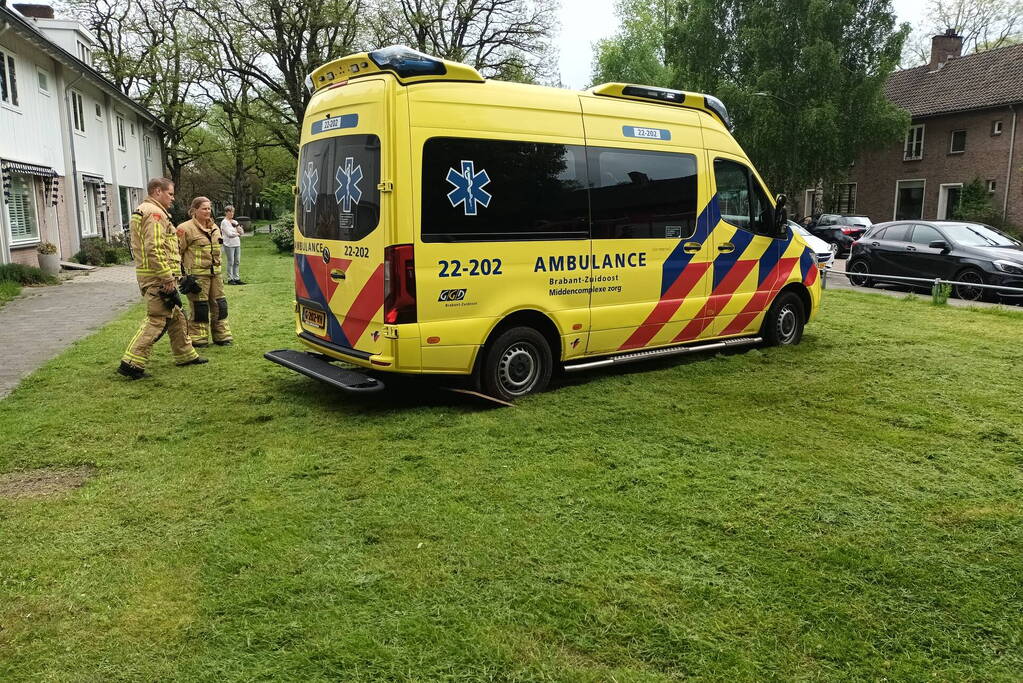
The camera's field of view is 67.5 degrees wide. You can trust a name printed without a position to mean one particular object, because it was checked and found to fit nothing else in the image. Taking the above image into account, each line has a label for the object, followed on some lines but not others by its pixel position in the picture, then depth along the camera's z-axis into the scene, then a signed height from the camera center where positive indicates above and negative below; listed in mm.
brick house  31062 +3312
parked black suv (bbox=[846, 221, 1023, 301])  13664 -641
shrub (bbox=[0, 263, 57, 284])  15516 -1180
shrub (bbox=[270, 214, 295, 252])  25500 -580
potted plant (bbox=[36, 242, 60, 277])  17656 -952
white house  17359 +2086
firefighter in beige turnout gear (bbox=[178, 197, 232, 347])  9141 -556
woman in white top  16250 -520
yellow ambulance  5668 -45
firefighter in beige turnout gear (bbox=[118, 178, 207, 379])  7461 -519
